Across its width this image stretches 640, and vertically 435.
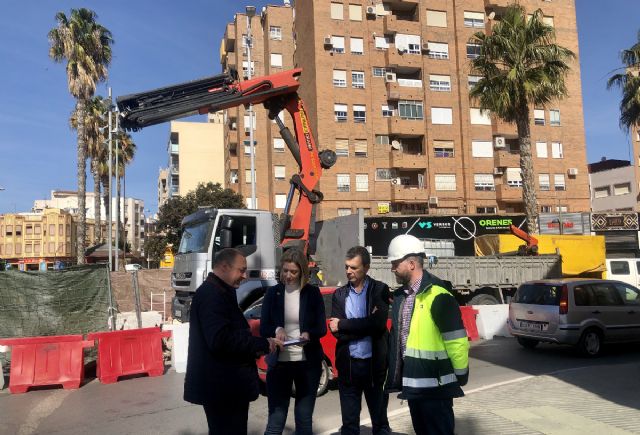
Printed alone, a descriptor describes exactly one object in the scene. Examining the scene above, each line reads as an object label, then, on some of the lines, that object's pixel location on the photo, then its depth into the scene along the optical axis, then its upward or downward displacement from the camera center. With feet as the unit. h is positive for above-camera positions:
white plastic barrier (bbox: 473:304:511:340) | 44.68 -6.54
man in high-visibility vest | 11.60 -2.47
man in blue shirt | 14.56 -2.51
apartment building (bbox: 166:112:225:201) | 230.27 +39.73
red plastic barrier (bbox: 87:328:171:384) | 30.22 -5.70
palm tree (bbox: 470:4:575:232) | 72.13 +21.44
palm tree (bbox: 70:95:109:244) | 126.72 +26.90
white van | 66.23 -4.15
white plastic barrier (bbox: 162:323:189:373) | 33.12 -5.79
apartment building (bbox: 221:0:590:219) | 135.54 +29.61
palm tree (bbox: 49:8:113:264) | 98.22 +34.26
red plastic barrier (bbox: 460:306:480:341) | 42.88 -6.27
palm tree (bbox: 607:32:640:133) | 90.84 +23.80
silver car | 33.89 -4.77
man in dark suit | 10.82 -2.14
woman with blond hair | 14.23 -2.34
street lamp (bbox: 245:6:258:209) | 82.70 +16.15
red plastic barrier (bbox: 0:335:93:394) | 28.35 -5.61
